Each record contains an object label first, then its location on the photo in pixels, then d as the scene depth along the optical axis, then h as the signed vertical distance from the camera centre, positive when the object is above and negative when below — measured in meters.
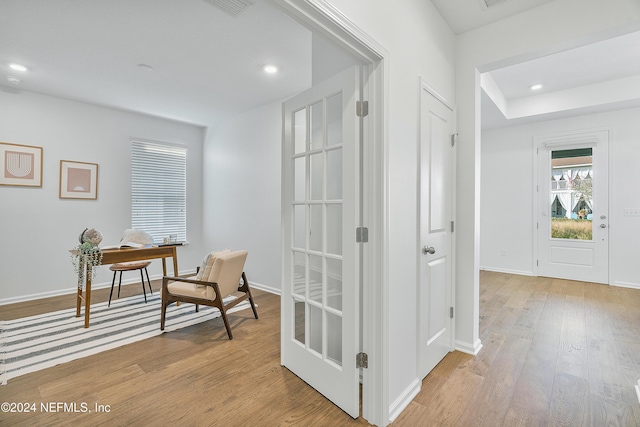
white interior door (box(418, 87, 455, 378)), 2.08 -0.11
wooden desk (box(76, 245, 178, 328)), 3.04 -0.48
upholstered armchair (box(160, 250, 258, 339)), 2.82 -0.69
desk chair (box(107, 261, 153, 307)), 3.84 -0.69
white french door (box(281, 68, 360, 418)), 1.74 -0.16
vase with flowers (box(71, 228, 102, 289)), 3.01 -0.41
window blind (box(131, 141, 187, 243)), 4.96 +0.44
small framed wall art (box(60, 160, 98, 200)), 4.26 +0.49
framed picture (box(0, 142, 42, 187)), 3.83 +0.64
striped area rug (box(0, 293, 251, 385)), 2.43 -1.17
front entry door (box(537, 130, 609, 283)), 4.64 +0.18
